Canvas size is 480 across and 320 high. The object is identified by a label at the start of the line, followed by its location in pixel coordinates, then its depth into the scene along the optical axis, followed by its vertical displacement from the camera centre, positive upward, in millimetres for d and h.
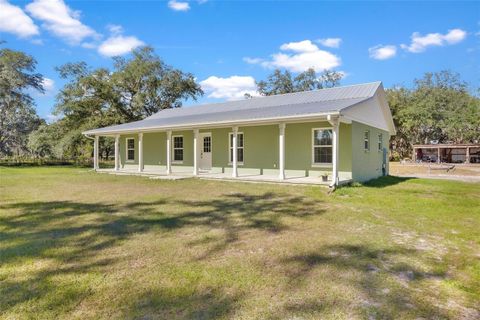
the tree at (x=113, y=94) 25422 +5998
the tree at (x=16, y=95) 26891 +6160
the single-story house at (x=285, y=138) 11070 +914
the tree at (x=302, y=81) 35906 +9338
